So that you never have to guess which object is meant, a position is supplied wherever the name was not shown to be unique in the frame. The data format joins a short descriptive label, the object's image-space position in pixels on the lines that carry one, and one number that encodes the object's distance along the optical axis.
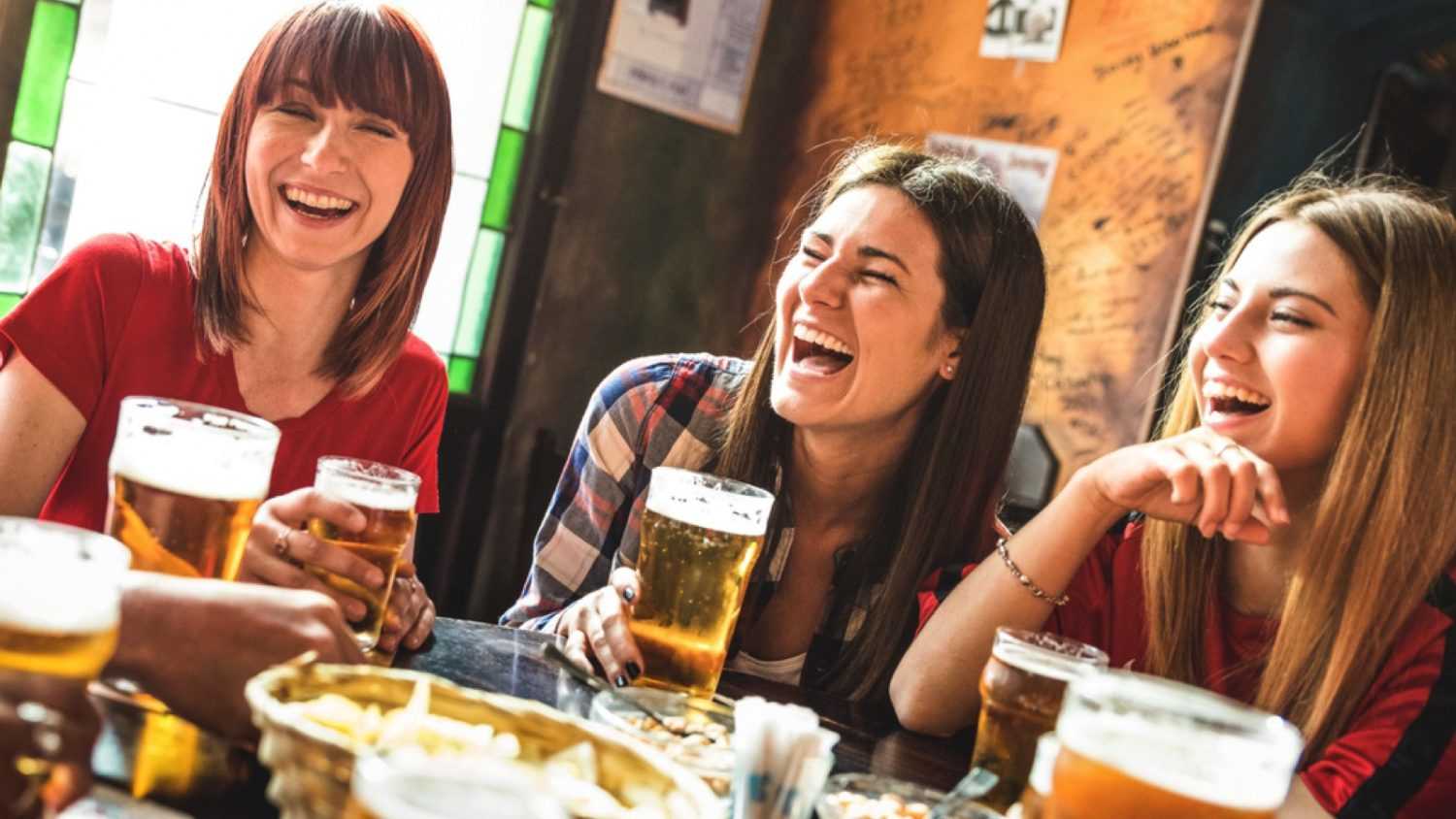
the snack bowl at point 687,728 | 1.13
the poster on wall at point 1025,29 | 3.89
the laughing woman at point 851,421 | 2.03
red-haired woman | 1.82
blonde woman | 1.62
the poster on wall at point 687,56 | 4.21
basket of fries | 0.74
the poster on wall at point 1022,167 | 3.86
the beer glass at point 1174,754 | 0.81
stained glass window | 3.26
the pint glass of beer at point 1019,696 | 1.25
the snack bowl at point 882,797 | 1.12
